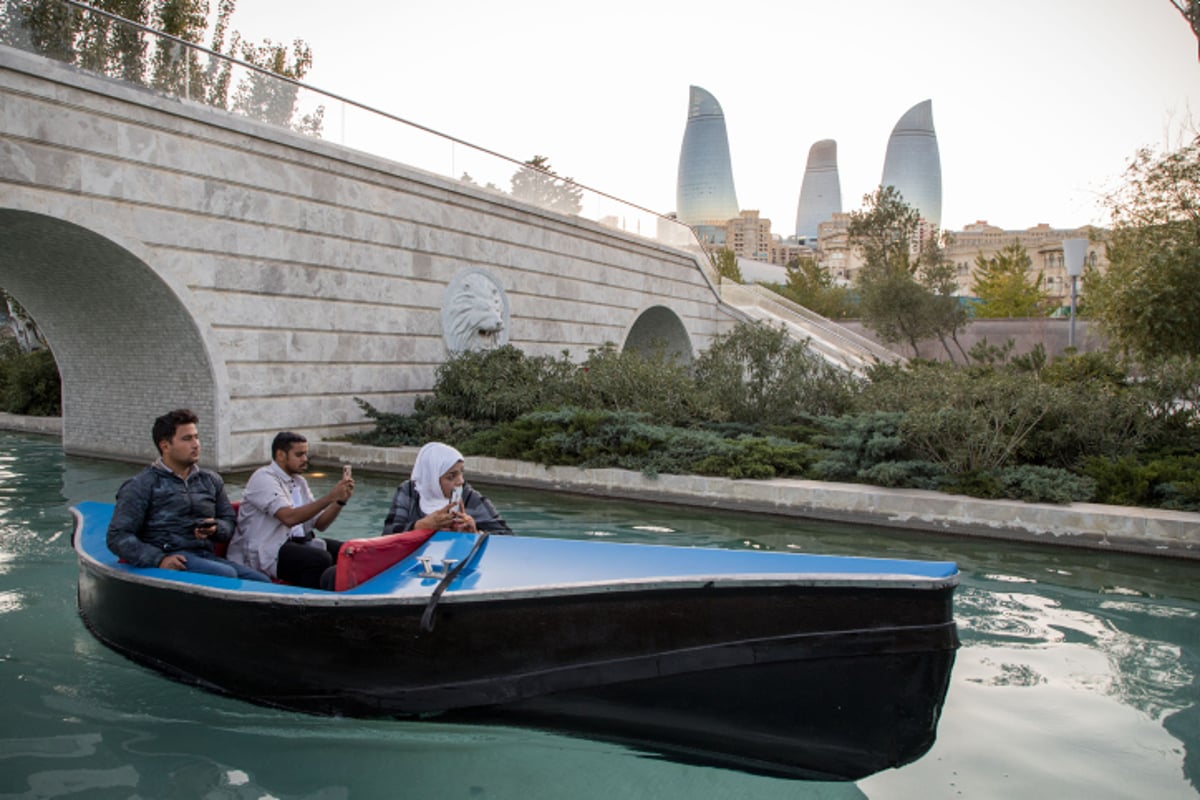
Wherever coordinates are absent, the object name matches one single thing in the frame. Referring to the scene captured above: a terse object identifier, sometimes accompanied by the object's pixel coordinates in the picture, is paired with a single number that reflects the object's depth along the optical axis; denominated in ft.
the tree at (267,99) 46.16
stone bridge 37.78
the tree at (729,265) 188.83
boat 13.38
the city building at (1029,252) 323.96
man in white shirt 18.31
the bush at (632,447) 37.47
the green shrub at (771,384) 48.34
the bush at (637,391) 47.09
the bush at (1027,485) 31.17
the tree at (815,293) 173.37
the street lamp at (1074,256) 70.85
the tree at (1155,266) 44.06
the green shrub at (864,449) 35.57
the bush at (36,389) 65.73
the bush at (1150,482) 29.71
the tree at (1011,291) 174.09
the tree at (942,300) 118.96
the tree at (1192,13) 54.19
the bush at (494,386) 49.37
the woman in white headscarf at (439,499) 18.57
